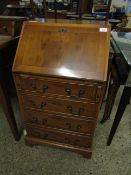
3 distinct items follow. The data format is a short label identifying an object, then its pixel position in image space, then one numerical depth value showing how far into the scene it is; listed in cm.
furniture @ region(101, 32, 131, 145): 97
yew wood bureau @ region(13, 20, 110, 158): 89
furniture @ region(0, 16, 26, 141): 110
